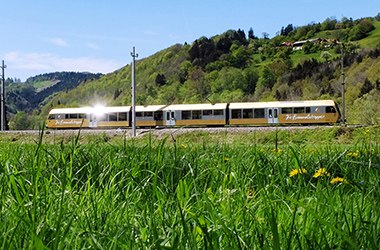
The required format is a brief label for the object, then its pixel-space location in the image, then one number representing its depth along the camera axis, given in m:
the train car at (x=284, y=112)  41.91
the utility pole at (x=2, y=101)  50.53
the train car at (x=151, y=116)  46.94
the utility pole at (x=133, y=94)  35.81
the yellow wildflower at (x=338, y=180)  2.82
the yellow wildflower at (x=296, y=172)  3.02
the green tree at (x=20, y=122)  116.71
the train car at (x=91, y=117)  48.12
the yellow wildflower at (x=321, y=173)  3.10
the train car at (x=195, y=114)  44.25
